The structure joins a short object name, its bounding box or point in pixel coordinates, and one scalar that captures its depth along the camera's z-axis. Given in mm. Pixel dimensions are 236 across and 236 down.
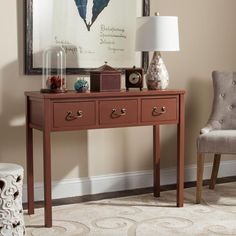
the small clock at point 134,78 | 3402
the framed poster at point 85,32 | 3398
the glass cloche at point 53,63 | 3400
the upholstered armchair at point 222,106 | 3873
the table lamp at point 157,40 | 3334
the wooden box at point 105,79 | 3197
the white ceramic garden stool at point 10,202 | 2629
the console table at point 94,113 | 2977
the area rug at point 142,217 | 2918
